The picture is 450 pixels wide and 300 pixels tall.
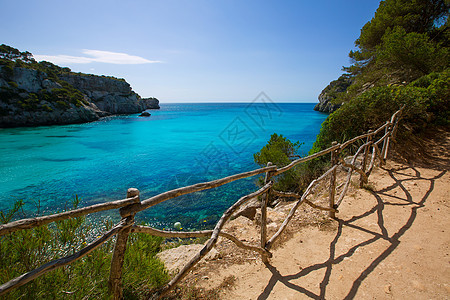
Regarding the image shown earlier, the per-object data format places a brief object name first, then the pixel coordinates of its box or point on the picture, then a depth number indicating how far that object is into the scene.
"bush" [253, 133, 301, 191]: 8.50
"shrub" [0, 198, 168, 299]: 1.69
